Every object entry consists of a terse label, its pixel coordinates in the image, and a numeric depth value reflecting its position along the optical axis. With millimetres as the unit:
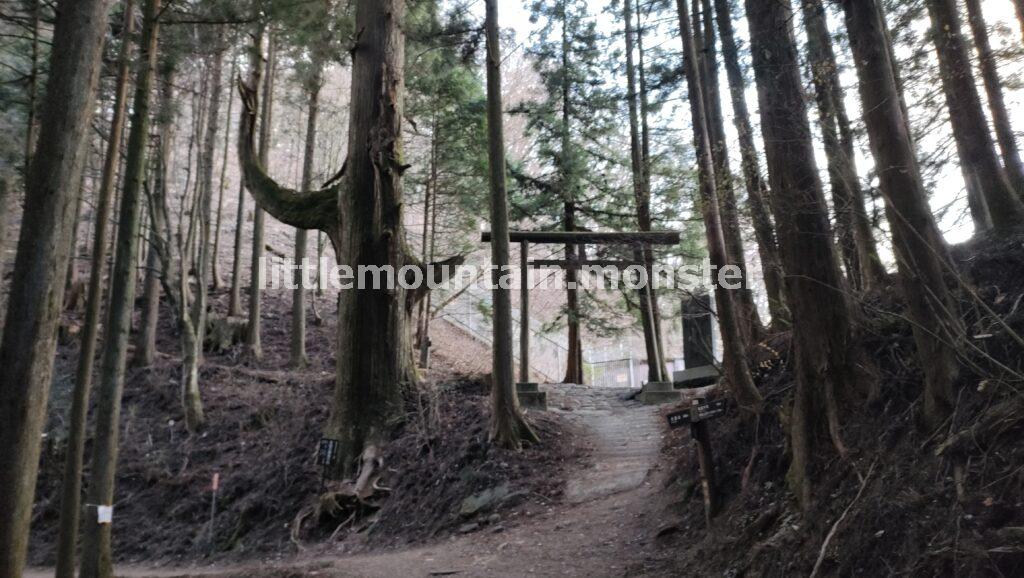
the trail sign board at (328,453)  10375
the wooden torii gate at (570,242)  12898
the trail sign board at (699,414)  6188
